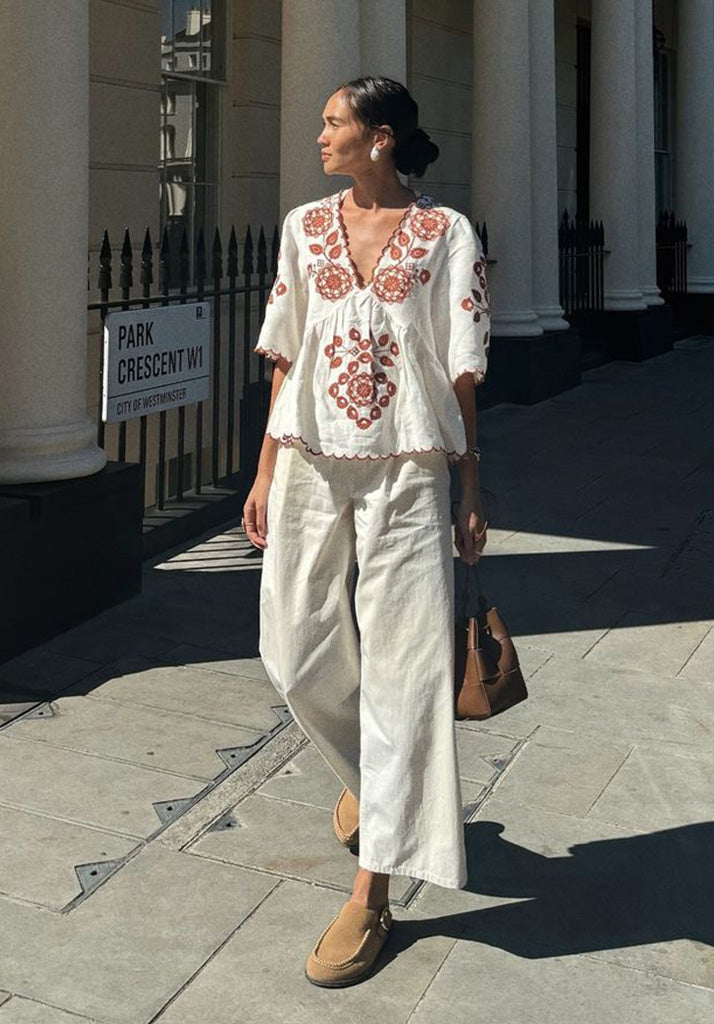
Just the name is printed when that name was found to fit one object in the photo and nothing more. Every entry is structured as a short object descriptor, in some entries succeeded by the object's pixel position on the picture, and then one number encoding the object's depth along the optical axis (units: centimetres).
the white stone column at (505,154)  1201
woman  325
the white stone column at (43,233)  550
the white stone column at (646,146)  1553
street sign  631
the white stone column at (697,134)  1803
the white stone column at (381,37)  970
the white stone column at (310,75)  879
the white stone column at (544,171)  1257
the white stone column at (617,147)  1473
